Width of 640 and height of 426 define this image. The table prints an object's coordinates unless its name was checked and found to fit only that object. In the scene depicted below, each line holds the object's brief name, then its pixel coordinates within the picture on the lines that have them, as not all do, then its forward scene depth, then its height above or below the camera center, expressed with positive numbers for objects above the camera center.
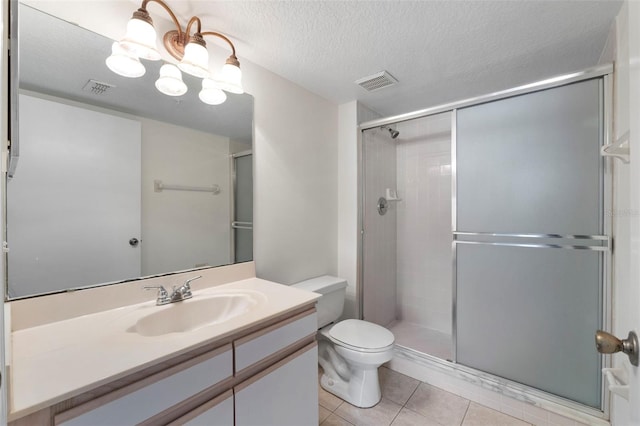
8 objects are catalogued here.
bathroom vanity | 0.70 -0.48
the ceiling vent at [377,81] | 1.90 +0.95
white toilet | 1.67 -0.87
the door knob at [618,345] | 0.54 -0.29
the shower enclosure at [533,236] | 1.44 -0.15
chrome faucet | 1.22 -0.39
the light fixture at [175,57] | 1.14 +0.72
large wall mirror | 1.03 +0.18
